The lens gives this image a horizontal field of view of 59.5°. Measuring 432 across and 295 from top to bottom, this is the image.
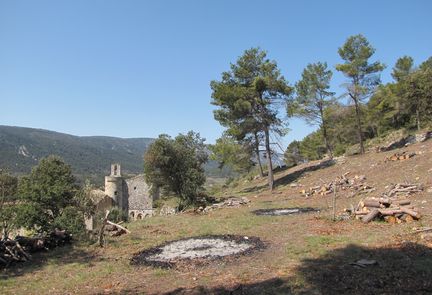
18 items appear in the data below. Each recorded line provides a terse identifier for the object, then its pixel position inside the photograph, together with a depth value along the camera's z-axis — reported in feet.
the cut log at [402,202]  50.20
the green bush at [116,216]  89.11
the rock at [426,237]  36.06
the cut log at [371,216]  48.16
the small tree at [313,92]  123.34
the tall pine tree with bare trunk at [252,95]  102.78
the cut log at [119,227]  56.34
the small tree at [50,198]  60.13
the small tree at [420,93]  109.60
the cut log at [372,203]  50.80
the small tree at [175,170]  97.71
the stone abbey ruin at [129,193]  184.44
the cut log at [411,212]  44.65
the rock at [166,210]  121.90
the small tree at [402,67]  160.56
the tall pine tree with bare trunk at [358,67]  111.45
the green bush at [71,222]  56.65
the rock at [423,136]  107.93
